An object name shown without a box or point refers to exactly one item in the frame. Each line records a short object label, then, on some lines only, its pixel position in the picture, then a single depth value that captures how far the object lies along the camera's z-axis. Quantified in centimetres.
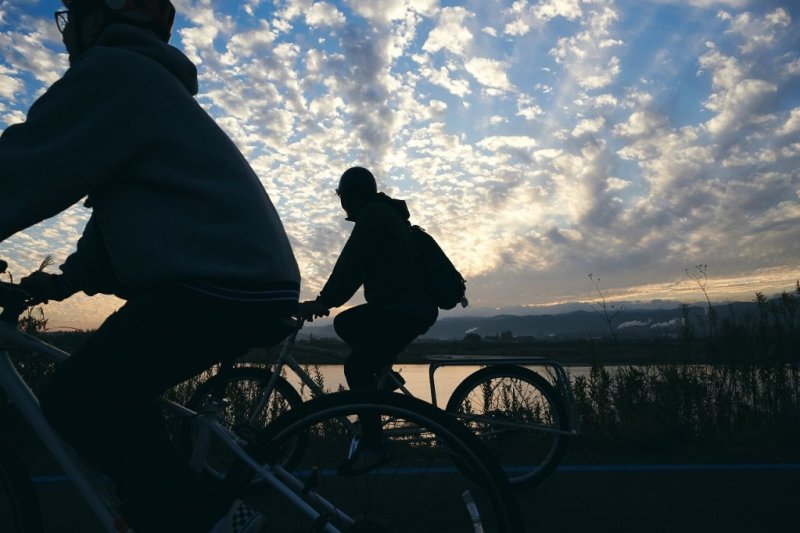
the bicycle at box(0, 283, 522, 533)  181
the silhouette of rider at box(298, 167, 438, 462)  436
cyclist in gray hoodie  158
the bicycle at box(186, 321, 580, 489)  459
